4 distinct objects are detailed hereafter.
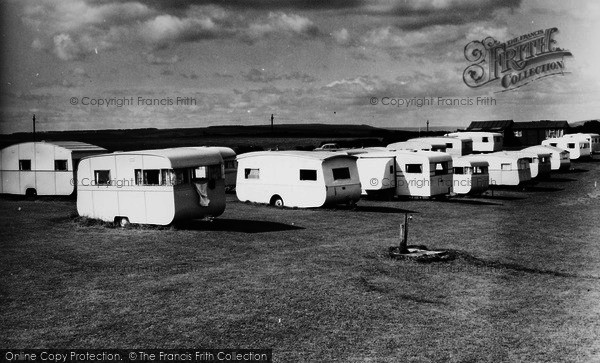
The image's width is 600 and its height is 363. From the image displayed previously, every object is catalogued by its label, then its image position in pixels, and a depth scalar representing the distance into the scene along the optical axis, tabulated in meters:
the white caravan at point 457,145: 54.31
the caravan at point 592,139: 60.44
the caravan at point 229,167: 36.91
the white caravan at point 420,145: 46.66
